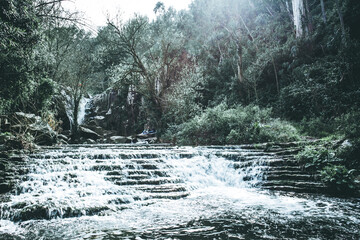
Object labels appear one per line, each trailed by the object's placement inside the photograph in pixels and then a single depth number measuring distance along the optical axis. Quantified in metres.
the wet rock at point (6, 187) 5.64
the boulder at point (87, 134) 17.45
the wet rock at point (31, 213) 4.43
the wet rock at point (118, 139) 16.46
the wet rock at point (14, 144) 7.93
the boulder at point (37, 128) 9.61
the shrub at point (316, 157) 6.47
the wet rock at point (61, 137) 13.34
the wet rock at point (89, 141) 15.52
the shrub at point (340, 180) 5.66
